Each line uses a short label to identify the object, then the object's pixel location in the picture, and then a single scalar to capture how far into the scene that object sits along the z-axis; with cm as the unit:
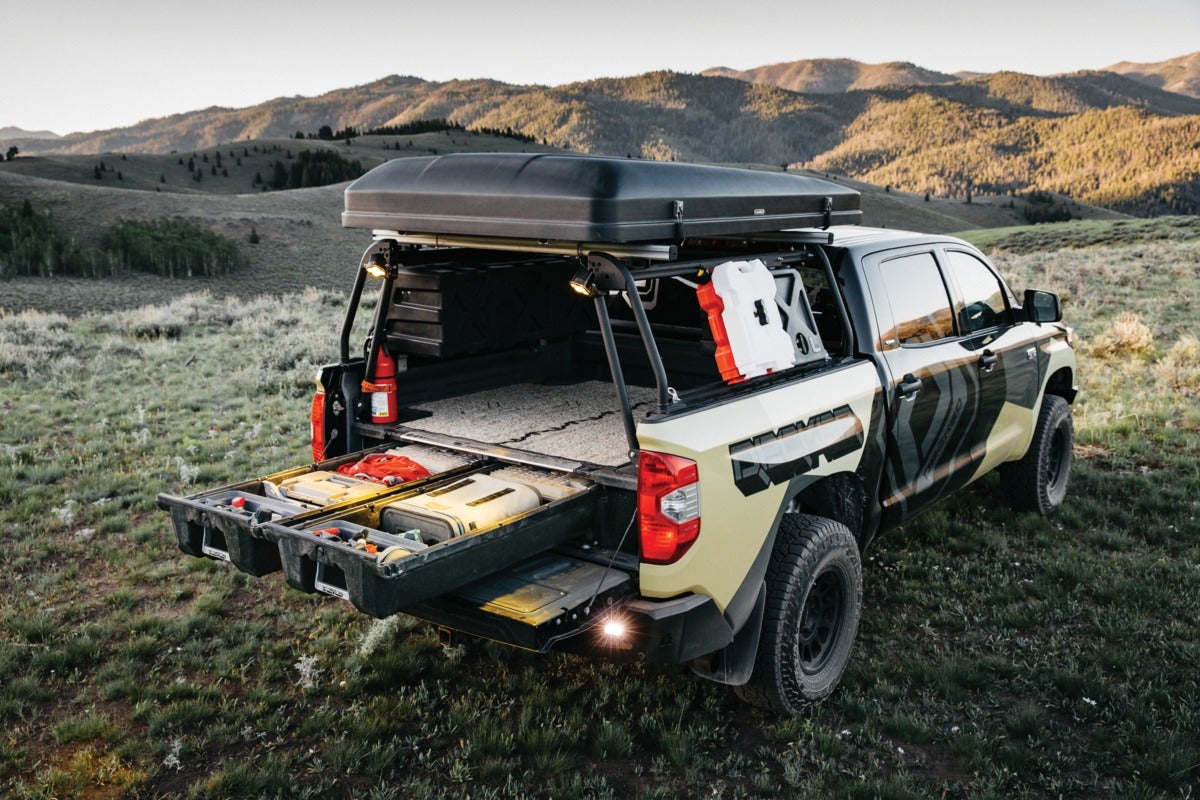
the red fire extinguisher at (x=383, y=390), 461
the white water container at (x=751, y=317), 383
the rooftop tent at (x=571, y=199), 331
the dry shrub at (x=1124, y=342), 1188
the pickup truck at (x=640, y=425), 332
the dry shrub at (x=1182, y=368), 1009
